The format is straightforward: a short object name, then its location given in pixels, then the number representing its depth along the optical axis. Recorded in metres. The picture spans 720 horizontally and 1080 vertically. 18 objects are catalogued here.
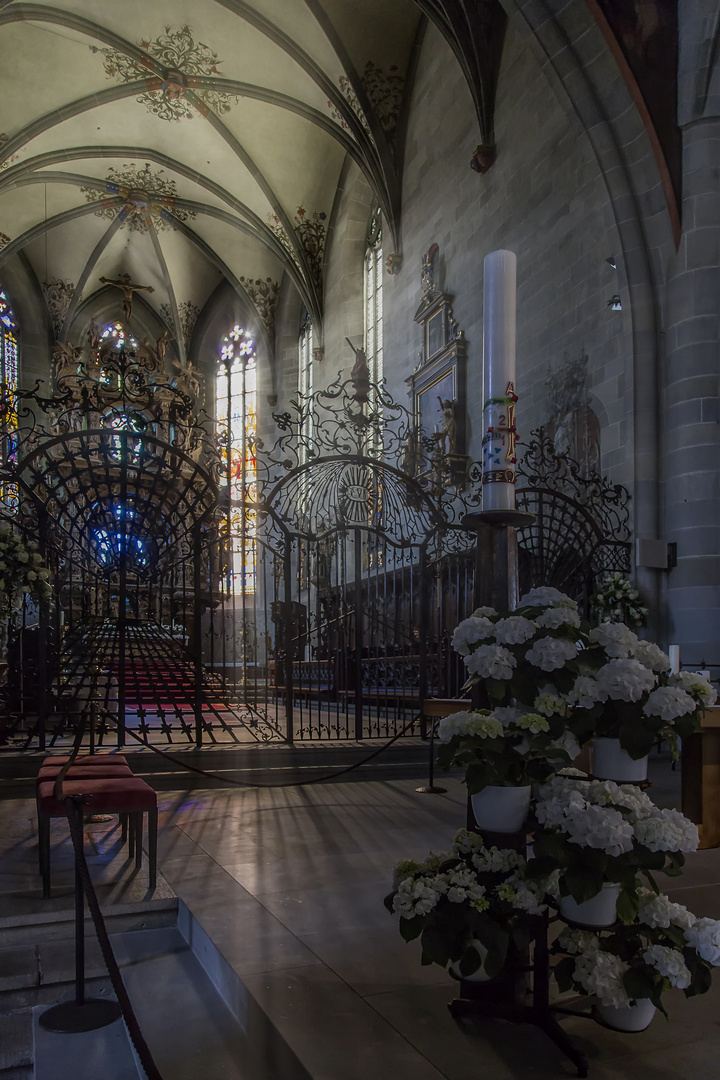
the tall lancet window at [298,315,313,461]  20.28
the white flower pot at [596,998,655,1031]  2.13
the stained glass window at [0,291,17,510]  20.28
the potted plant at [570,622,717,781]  2.14
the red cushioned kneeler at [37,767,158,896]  3.51
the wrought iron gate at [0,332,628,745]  7.30
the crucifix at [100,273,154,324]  13.02
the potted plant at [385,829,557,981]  2.13
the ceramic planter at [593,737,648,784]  2.27
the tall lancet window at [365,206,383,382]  16.62
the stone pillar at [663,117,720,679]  7.68
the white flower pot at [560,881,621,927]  2.15
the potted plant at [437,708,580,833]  2.15
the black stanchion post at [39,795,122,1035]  2.57
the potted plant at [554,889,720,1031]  2.06
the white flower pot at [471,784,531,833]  2.26
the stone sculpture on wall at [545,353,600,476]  9.27
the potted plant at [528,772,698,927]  2.03
